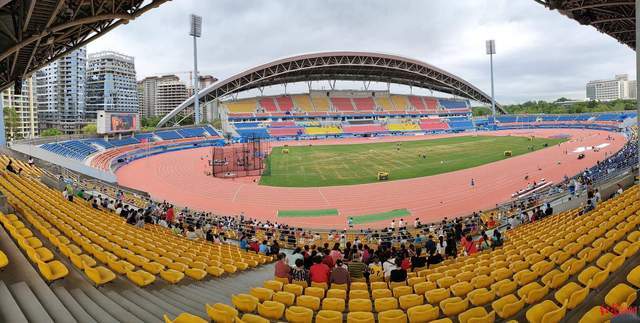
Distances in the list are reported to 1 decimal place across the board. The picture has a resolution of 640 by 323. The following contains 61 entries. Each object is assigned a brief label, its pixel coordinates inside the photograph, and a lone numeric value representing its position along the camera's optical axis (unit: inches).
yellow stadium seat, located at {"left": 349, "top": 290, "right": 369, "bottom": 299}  259.8
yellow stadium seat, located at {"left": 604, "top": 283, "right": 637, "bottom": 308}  191.1
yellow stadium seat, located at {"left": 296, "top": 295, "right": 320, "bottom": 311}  237.1
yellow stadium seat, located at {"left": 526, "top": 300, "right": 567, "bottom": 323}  178.4
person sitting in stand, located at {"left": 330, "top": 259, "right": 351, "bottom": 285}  295.1
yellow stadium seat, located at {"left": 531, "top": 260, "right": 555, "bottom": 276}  271.1
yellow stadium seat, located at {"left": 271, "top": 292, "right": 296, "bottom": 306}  247.3
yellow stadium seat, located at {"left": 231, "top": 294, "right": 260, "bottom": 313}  229.1
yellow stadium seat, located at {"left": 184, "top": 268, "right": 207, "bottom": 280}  308.0
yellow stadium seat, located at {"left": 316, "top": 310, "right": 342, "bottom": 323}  204.5
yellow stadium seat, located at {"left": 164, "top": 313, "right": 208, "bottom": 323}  188.5
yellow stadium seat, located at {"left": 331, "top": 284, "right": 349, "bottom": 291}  285.1
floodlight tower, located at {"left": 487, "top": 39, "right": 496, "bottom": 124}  3496.6
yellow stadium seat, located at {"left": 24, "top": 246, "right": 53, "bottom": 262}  265.6
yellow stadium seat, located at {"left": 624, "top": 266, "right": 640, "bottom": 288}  210.4
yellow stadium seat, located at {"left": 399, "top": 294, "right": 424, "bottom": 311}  238.4
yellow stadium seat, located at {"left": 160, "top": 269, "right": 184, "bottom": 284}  289.0
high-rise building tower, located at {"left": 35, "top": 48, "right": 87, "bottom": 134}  4468.5
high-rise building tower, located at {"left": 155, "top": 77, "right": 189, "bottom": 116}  6633.9
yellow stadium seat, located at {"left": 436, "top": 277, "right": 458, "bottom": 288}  276.5
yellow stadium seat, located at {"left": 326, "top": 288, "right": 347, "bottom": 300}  258.7
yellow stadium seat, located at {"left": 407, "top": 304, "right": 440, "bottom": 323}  209.3
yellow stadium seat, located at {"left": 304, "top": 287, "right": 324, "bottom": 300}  262.7
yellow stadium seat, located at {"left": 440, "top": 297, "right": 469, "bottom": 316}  219.8
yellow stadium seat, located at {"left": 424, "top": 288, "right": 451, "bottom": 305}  246.4
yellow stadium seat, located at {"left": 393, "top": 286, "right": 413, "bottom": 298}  261.7
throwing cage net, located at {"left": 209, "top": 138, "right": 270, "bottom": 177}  1419.8
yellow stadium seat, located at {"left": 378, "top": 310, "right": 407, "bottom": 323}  204.8
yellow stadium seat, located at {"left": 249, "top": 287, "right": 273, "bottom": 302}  253.1
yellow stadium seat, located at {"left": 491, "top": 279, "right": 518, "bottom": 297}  243.8
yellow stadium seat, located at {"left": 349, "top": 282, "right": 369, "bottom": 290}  288.0
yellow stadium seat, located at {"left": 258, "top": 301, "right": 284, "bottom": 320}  221.6
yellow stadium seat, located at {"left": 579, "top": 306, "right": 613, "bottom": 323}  170.2
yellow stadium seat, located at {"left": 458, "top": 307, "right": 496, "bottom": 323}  191.5
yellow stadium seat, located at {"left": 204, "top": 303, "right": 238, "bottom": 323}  204.8
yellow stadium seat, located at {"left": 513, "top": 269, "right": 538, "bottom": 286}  257.9
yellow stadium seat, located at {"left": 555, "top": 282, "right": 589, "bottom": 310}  200.4
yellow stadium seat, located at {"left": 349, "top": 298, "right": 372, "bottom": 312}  231.1
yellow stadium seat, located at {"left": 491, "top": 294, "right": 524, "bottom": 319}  205.0
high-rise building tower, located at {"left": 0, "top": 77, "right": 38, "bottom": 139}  3181.6
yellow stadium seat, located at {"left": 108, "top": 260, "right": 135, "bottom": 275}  287.3
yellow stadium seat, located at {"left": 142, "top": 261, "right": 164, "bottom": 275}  301.9
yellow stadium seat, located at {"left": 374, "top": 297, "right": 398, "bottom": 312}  232.5
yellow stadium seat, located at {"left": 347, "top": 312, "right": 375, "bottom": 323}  201.9
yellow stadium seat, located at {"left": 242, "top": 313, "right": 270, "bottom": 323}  202.5
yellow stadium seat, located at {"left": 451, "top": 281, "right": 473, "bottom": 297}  253.3
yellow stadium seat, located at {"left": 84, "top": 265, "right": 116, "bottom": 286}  254.7
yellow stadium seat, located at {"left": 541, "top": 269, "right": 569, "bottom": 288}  237.6
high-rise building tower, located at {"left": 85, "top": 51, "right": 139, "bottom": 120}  4837.6
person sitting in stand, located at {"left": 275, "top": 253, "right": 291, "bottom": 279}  309.1
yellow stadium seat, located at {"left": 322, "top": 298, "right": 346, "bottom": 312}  230.2
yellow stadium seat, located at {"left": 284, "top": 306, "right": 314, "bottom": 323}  213.2
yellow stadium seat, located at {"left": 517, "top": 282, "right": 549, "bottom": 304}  218.2
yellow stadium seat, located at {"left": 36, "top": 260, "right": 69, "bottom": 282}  242.1
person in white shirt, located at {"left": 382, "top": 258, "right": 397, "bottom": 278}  332.5
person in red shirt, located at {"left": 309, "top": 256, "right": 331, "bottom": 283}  294.5
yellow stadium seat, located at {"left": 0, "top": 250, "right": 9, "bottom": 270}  238.3
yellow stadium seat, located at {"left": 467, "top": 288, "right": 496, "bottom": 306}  229.8
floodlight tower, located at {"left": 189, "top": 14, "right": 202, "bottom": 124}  2659.7
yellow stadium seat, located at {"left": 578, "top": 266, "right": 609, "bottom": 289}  222.4
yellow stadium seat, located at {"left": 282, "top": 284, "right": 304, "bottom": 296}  267.7
